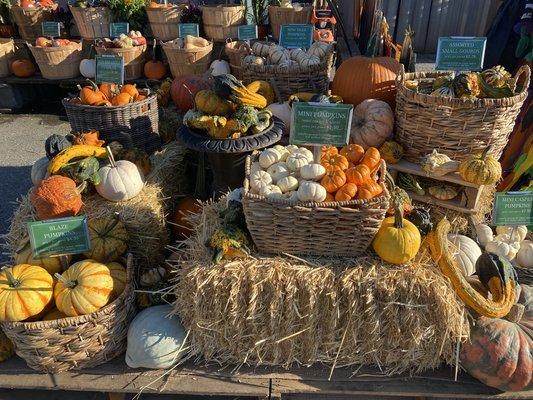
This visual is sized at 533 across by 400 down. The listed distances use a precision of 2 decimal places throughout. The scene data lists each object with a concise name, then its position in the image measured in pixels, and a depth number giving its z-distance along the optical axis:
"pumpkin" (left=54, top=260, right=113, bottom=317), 2.05
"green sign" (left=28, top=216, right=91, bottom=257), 2.09
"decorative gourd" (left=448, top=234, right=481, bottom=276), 2.31
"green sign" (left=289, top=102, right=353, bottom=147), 2.04
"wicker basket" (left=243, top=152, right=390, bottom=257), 1.91
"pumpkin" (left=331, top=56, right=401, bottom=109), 3.14
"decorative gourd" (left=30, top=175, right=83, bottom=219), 2.48
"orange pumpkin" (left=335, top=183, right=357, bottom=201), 1.96
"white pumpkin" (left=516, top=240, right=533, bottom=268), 2.39
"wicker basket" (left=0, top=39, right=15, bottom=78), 6.14
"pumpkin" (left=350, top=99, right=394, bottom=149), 2.82
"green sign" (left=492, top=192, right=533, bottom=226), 2.24
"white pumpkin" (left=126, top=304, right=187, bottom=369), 2.13
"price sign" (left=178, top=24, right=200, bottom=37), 5.34
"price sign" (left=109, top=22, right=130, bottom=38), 5.69
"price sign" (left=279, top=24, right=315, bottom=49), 3.89
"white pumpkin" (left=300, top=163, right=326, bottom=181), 2.06
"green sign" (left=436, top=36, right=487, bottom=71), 2.72
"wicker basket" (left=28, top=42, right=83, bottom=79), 5.73
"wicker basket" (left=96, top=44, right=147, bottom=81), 5.38
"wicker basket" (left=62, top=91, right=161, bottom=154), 3.18
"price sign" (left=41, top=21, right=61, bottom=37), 5.98
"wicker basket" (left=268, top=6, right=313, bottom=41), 5.43
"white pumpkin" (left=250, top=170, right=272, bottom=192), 2.06
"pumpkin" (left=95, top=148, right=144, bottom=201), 2.71
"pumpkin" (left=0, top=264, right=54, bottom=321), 2.00
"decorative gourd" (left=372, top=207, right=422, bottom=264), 2.02
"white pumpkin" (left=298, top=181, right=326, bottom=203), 1.93
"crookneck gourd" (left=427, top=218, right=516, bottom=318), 2.02
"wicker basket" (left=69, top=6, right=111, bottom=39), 5.84
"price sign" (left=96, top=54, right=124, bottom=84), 3.47
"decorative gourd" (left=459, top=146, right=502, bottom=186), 2.39
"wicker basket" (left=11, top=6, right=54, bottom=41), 6.17
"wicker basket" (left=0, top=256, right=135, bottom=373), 1.98
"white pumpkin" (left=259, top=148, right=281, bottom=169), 2.26
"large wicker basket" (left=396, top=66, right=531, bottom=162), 2.40
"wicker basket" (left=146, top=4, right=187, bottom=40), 5.61
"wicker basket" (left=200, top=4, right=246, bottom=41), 5.48
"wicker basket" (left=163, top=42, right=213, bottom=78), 5.04
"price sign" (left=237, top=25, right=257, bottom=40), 4.79
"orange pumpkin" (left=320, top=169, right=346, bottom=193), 2.01
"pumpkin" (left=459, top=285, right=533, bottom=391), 1.97
